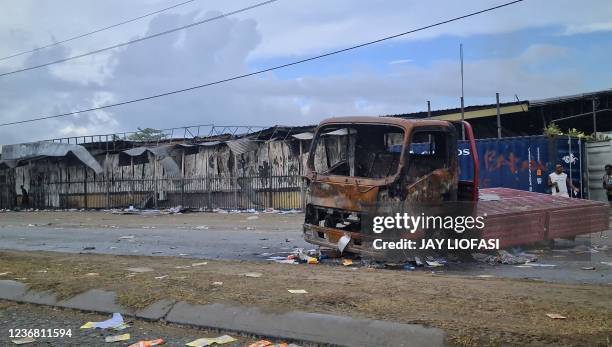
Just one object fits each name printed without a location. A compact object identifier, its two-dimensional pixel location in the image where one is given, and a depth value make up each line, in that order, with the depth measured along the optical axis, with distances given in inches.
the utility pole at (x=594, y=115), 686.9
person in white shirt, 558.6
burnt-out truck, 295.7
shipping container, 640.4
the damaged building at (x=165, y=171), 865.5
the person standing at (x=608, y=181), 600.1
